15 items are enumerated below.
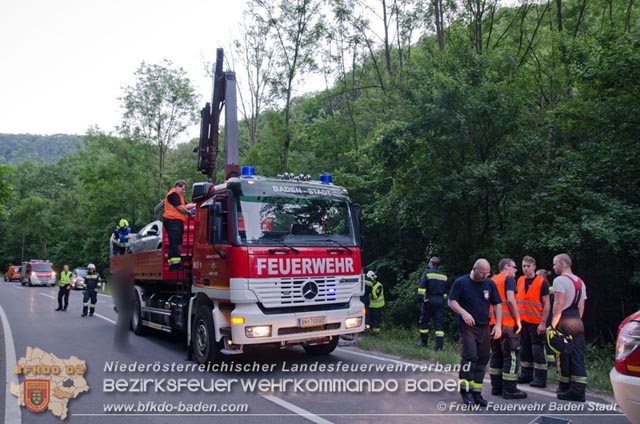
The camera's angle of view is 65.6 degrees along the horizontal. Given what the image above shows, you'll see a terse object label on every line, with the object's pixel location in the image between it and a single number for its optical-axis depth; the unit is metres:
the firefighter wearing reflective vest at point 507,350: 6.18
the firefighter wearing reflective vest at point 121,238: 12.58
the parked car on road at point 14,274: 48.97
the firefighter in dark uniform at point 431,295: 9.95
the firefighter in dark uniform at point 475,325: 5.75
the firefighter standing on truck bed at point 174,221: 8.86
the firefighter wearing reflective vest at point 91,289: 15.85
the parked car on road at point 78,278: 33.81
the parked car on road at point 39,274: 38.75
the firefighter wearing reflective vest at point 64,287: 17.83
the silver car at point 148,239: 10.23
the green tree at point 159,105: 35.88
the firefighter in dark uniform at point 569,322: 6.03
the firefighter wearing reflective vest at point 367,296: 11.77
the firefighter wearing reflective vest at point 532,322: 6.81
